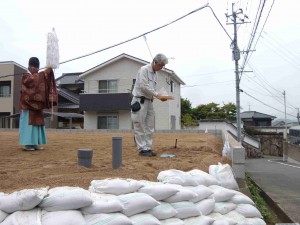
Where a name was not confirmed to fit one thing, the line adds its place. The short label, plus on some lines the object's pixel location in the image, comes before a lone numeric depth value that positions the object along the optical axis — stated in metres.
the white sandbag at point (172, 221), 2.02
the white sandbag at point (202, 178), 2.50
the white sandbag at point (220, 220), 2.32
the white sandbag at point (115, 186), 1.93
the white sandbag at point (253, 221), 2.58
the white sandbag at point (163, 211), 2.00
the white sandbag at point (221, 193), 2.54
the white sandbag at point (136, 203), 1.85
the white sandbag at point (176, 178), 2.31
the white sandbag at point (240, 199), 2.67
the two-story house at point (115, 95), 15.17
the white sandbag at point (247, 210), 2.64
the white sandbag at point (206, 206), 2.31
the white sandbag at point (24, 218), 1.54
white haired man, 3.43
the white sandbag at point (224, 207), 2.50
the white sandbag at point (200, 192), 2.33
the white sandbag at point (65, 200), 1.64
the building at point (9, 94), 17.14
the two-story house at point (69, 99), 18.32
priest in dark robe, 3.79
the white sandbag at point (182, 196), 2.14
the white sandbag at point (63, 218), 1.56
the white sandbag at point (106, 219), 1.67
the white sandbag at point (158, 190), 2.03
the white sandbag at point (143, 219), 1.85
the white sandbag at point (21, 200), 1.57
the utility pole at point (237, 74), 12.18
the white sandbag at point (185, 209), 2.15
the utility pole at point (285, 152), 20.07
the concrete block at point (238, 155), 3.35
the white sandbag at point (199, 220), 2.18
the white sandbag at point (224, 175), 2.84
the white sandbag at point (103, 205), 1.71
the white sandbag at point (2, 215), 1.59
